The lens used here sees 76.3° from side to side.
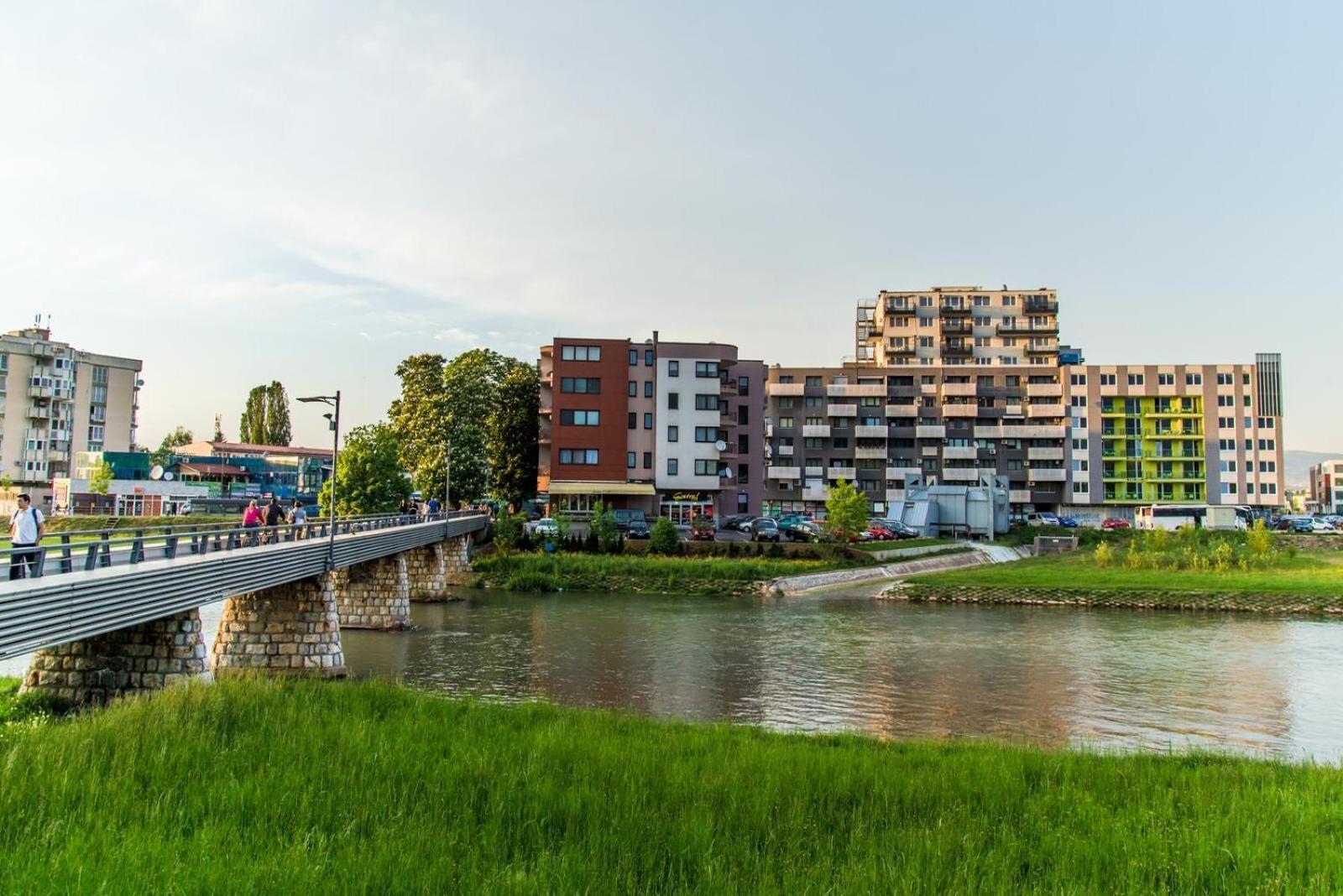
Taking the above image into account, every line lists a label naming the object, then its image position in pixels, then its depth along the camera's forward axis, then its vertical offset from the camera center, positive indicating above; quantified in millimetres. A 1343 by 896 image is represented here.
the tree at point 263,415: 146500 +12538
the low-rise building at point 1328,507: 183125 -1464
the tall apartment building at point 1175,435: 109562 +8226
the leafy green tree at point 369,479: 66875 +802
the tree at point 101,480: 94688 +702
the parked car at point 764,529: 70438 -3018
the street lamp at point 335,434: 29328 +2031
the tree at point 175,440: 152725 +8875
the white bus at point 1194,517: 92875 -2040
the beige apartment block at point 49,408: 107688 +10182
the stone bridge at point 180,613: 15477 -2771
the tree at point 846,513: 69312 -1510
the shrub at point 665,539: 64938 -3570
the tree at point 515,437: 84875 +5382
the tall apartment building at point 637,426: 78688 +6283
